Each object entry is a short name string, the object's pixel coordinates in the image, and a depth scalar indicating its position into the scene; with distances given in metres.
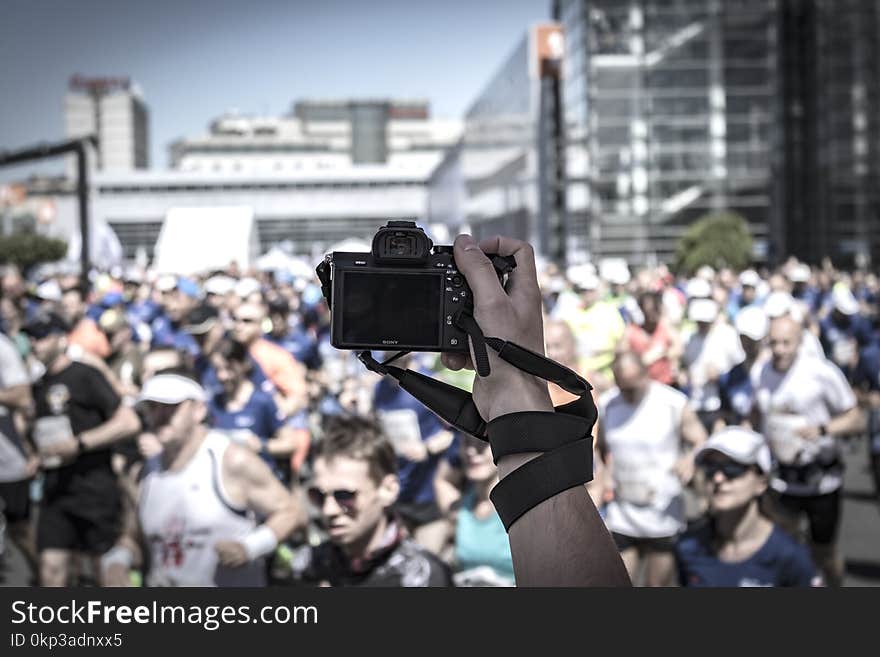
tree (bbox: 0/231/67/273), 81.69
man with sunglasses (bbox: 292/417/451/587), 4.14
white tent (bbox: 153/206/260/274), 12.20
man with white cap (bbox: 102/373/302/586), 5.02
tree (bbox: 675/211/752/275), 48.03
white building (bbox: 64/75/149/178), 153.88
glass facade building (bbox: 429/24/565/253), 50.31
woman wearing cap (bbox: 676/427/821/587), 4.75
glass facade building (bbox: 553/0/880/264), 53.91
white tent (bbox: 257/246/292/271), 23.89
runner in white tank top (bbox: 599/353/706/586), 6.16
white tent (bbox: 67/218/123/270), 20.00
